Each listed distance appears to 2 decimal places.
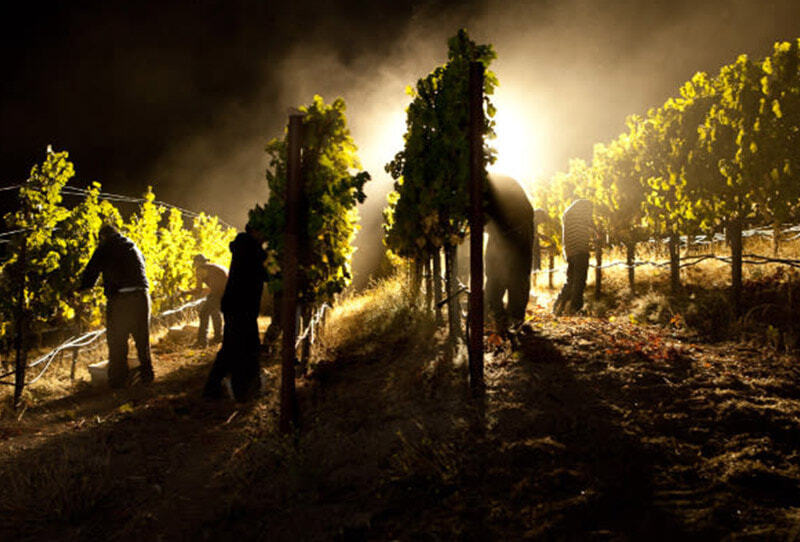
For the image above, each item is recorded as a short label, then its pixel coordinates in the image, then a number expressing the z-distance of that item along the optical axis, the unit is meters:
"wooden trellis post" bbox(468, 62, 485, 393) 3.86
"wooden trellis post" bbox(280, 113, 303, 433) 3.84
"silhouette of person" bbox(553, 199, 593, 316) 8.25
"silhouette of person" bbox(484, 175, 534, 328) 5.76
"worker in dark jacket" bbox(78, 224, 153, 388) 6.17
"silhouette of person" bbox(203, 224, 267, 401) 5.08
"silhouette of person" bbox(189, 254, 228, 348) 9.12
